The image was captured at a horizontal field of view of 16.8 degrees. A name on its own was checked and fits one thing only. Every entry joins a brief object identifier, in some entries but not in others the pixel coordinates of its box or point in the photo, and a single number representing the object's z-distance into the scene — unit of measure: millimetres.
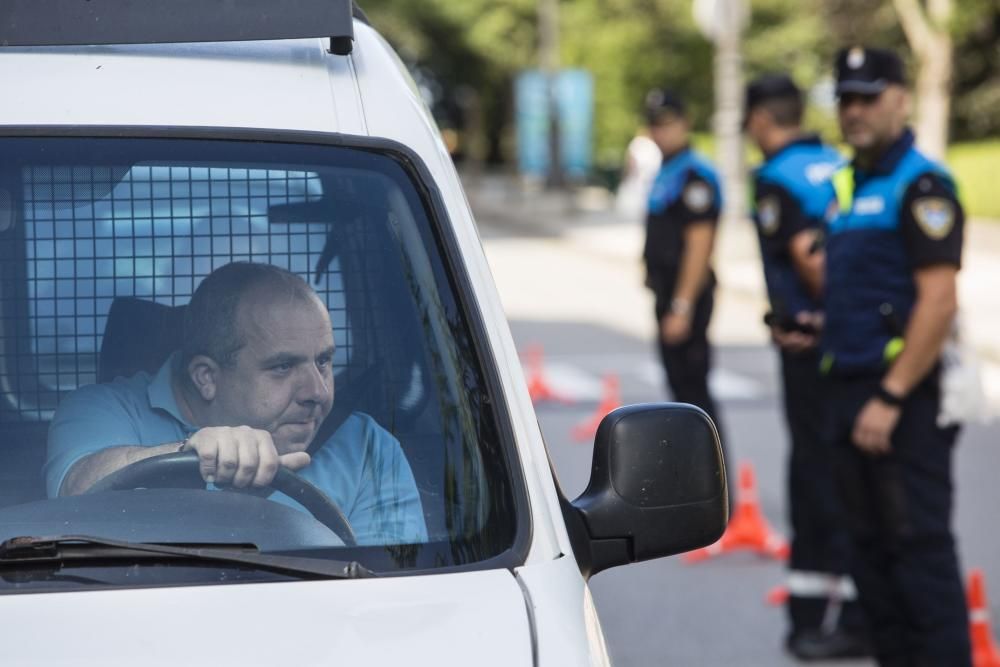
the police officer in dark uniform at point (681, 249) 15132
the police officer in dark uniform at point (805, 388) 12206
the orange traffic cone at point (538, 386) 24552
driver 5265
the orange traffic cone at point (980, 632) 11465
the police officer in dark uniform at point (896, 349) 9597
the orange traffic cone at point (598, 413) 21541
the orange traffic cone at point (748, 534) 15518
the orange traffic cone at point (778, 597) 13936
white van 5007
